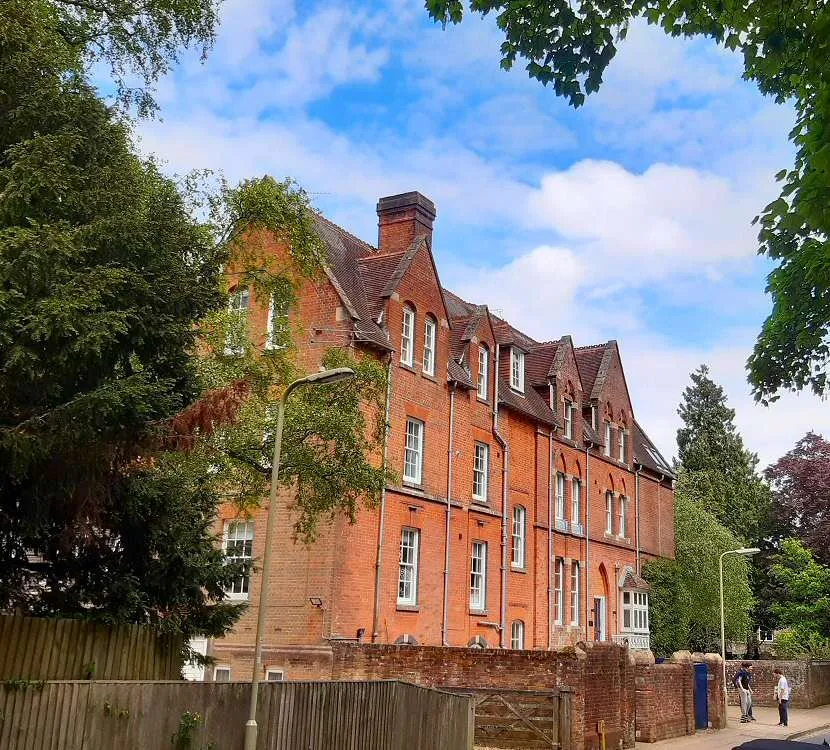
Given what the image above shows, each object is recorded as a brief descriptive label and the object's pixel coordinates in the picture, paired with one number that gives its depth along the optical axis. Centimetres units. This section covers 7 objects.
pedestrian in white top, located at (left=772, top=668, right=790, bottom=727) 2973
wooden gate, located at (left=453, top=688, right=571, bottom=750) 2009
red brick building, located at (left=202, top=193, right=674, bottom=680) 2588
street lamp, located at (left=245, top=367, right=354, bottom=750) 1372
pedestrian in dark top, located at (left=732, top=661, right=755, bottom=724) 3136
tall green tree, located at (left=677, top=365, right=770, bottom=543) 6681
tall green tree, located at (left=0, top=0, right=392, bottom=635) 1006
